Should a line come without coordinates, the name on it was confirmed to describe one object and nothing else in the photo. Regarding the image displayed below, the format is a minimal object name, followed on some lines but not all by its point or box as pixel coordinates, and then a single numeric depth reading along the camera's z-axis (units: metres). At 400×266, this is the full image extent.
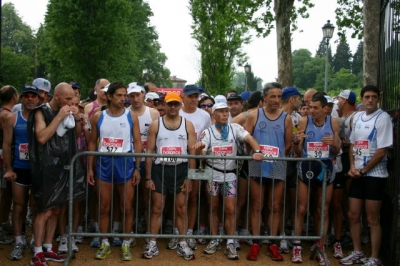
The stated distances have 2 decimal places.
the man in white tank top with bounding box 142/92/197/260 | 5.95
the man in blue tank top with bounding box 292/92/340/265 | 6.04
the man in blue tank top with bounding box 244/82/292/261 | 6.02
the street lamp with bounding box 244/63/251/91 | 34.47
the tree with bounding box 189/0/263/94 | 33.66
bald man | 5.36
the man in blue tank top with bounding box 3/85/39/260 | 5.81
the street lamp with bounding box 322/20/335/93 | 19.55
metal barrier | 5.47
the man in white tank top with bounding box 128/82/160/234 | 6.67
